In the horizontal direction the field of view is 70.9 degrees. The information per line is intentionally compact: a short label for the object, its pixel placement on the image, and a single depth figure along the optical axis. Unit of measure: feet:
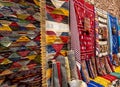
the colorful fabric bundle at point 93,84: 3.99
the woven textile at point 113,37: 5.81
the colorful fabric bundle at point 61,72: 3.12
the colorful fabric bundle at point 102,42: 4.95
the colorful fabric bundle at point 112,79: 4.52
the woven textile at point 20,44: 2.30
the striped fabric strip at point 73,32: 3.74
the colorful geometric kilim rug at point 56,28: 3.20
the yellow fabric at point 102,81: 4.21
